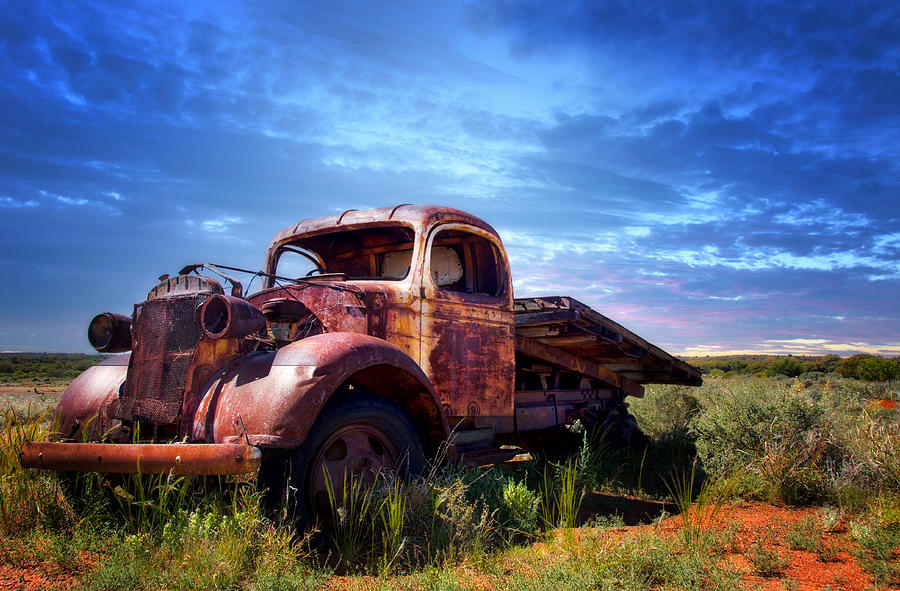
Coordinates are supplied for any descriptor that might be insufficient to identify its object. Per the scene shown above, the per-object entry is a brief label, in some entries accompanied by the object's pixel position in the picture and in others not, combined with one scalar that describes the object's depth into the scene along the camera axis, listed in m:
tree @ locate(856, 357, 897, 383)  23.11
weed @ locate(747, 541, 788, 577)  3.59
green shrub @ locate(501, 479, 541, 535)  4.19
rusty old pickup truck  3.32
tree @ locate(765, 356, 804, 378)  29.29
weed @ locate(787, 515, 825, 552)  4.05
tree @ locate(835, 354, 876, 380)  25.94
